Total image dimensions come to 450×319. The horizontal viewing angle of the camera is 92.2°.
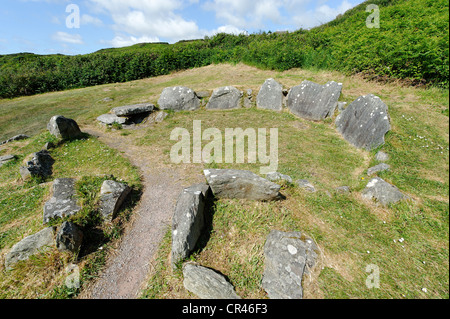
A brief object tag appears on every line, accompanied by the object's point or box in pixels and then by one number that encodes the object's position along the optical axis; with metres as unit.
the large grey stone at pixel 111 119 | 11.90
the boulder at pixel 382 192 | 5.00
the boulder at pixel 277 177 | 6.17
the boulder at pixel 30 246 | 4.26
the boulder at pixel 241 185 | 5.35
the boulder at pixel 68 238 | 4.29
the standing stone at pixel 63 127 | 9.82
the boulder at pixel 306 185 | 6.00
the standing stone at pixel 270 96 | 12.45
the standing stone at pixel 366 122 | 7.54
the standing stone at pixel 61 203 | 5.08
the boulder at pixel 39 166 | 7.30
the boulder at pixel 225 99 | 13.30
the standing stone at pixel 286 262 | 3.66
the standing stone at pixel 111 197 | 5.39
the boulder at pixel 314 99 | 10.45
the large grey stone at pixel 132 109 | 12.01
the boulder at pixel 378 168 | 6.23
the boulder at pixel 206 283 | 3.67
